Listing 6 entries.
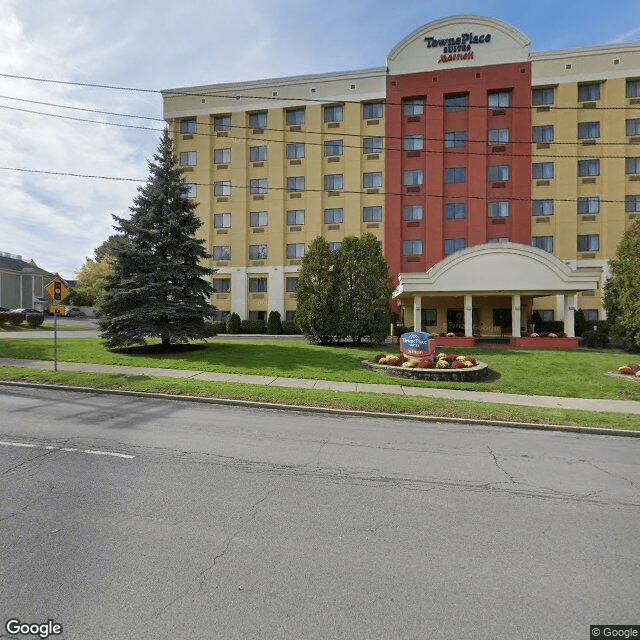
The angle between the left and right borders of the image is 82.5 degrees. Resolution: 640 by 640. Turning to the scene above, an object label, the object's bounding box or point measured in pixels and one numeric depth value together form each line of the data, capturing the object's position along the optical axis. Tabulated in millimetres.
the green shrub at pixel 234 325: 33188
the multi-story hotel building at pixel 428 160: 30125
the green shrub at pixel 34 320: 30562
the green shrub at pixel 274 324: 31953
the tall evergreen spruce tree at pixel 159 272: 16172
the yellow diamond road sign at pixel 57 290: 12797
